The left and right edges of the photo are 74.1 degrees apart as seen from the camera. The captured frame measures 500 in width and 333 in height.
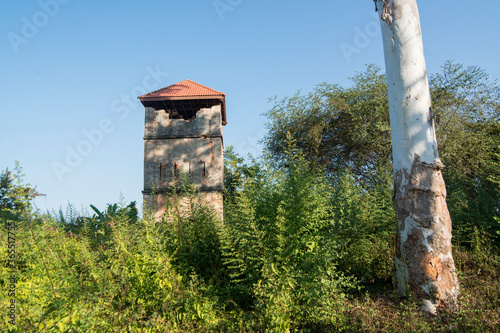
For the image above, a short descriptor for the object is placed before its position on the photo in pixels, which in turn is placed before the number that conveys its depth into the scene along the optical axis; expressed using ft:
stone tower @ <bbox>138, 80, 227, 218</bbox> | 51.55
